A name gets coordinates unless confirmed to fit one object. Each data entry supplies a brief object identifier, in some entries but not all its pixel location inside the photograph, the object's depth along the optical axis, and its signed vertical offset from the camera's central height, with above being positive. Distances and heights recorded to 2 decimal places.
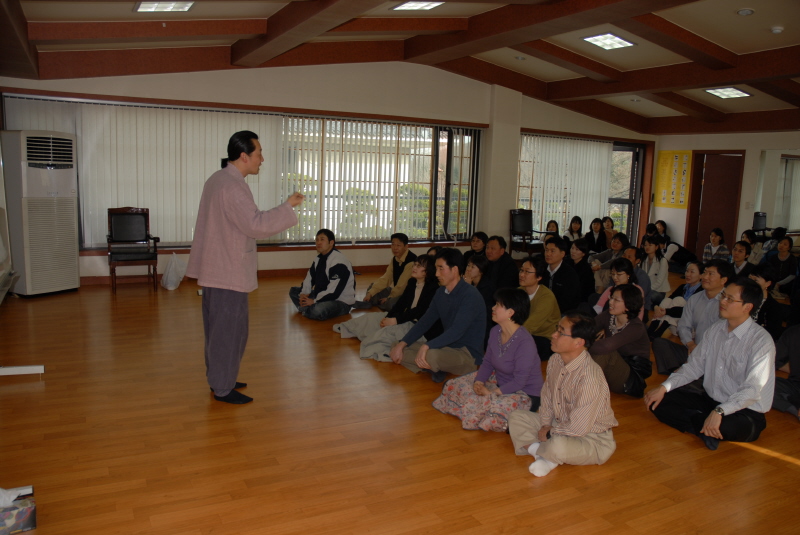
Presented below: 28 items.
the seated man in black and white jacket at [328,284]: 6.22 -0.96
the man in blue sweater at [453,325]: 4.29 -0.91
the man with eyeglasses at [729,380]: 3.38 -1.00
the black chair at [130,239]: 7.35 -0.69
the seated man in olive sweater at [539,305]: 4.83 -0.84
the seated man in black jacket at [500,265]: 6.05 -0.69
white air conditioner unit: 6.57 -0.29
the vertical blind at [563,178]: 11.02 +0.32
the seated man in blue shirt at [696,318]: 4.68 -0.90
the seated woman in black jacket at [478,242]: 7.11 -0.56
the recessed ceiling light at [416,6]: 6.51 +1.91
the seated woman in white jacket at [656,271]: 6.84 -0.79
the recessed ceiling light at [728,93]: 9.57 +1.66
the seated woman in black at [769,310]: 5.00 -0.85
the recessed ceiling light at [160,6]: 5.34 +1.50
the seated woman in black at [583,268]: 6.30 -0.72
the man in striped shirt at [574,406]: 3.07 -1.03
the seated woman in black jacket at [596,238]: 10.14 -0.66
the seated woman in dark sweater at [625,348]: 4.19 -1.02
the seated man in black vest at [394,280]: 6.18 -0.92
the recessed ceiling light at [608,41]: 7.58 +1.89
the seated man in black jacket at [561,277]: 5.59 -0.73
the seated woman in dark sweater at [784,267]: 7.85 -0.79
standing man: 3.59 -0.35
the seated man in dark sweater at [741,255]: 6.75 -0.57
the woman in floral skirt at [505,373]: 3.54 -1.03
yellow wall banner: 11.66 +0.40
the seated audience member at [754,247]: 8.70 -0.65
